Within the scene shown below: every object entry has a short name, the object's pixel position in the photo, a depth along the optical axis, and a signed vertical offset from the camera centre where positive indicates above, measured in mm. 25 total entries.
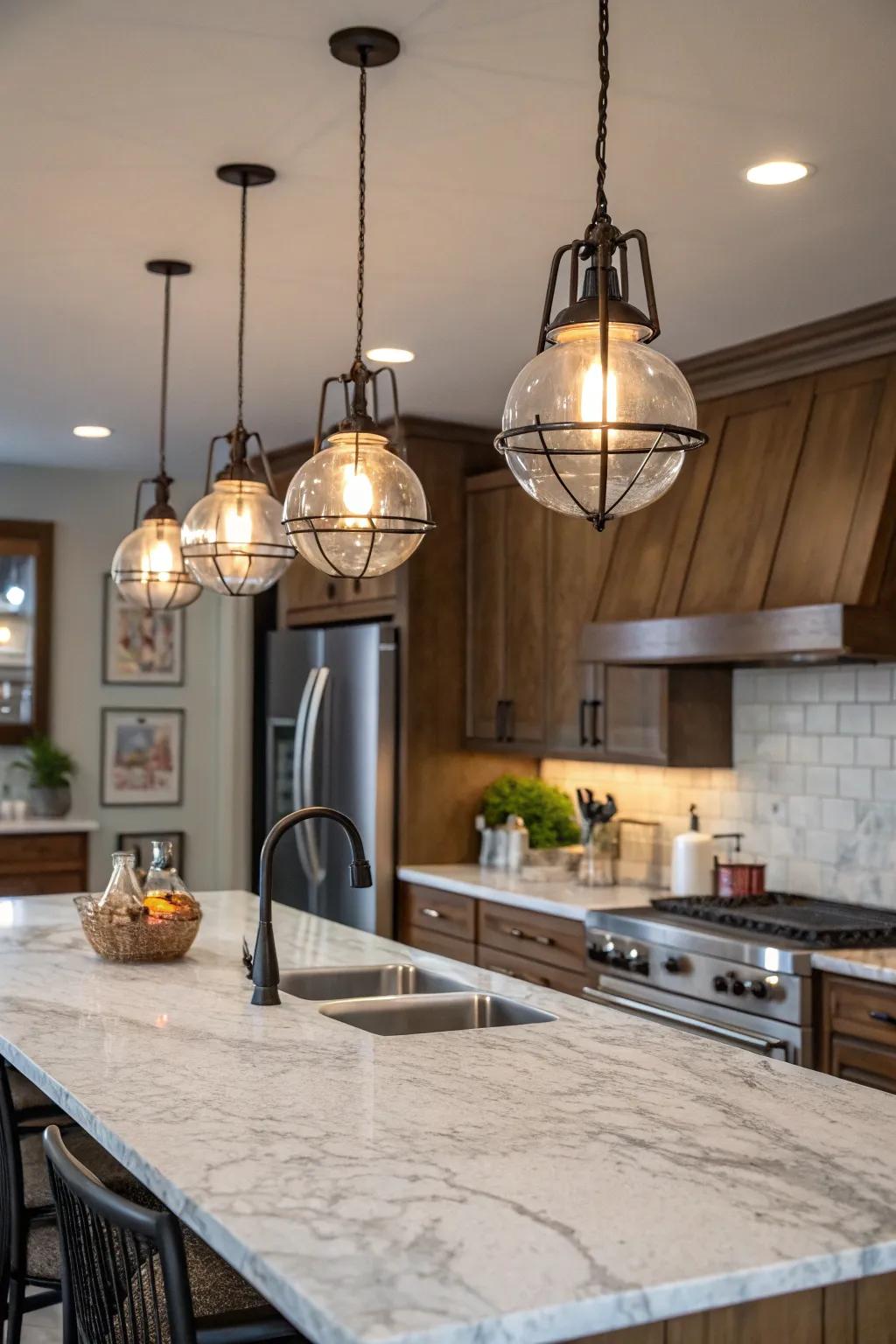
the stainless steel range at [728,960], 3762 -592
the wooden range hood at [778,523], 3930 +687
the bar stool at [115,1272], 1509 -605
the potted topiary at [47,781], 6969 -178
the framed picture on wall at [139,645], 7379 +525
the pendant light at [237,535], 3219 +475
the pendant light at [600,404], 1818 +442
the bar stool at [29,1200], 2543 -897
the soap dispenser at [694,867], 4746 -389
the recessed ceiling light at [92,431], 6100 +1349
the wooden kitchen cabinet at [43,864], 6691 -561
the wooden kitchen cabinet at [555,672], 4883 +288
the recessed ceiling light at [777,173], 3006 +1229
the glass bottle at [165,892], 3160 -327
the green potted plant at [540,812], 5621 -247
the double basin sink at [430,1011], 2795 -520
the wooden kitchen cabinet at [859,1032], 3508 -699
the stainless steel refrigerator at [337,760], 5688 -55
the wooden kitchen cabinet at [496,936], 4699 -666
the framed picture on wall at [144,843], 7375 -508
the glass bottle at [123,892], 3102 -319
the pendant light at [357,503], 2615 +448
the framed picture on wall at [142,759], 7379 -67
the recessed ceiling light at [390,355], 4672 +1295
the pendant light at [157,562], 3734 +480
